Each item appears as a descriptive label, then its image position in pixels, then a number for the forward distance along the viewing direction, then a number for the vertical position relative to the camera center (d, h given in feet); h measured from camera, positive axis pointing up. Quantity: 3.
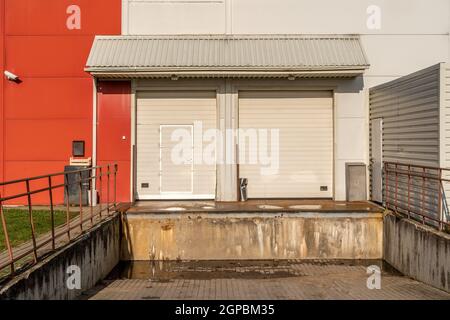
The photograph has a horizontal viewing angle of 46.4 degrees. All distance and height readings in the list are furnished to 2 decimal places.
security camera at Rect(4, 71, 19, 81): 50.96 +7.36
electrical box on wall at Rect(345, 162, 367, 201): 50.44 -2.98
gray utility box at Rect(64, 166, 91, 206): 50.01 -3.79
